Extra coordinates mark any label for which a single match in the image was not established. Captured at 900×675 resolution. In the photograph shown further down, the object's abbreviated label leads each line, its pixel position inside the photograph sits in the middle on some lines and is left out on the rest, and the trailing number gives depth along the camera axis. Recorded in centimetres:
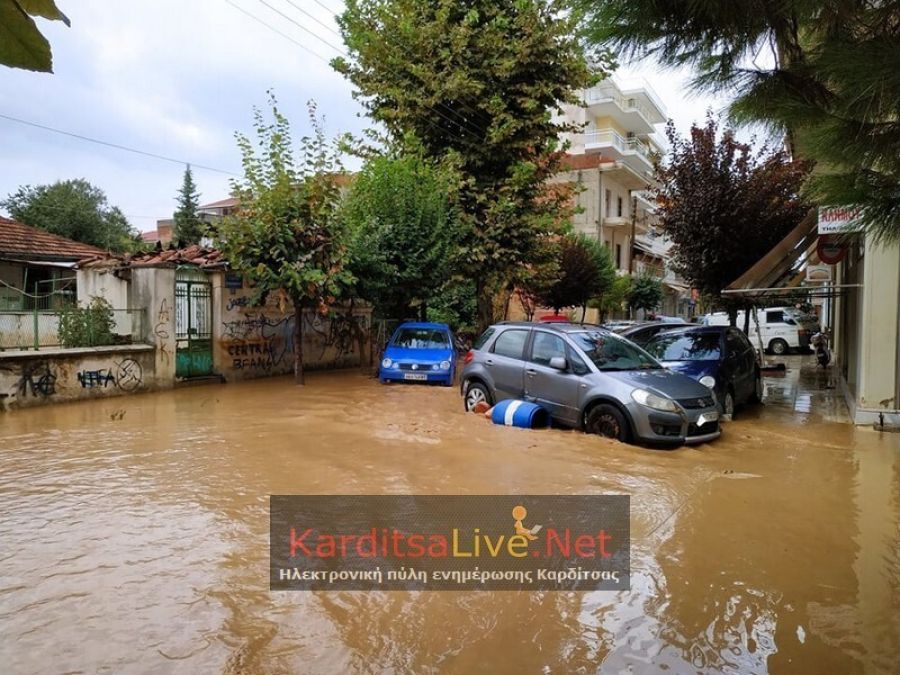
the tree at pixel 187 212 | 4124
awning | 1207
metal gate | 1362
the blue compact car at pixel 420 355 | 1360
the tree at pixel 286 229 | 1270
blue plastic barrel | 859
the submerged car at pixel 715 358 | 983
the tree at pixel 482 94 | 1557
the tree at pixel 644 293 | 3572
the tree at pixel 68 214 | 3203
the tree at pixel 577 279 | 2508
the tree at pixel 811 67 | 278
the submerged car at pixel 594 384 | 757
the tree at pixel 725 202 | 1461
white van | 2334
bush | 1184
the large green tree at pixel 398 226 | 1455
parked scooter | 1808
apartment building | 3550
